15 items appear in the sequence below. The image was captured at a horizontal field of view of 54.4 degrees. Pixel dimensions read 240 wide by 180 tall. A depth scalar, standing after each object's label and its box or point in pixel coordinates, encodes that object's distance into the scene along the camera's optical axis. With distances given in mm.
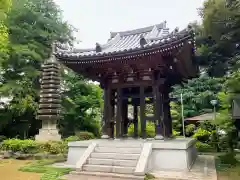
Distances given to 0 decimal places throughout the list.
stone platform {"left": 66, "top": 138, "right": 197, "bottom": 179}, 7779
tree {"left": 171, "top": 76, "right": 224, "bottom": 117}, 20672
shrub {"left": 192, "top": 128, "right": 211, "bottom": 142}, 17766
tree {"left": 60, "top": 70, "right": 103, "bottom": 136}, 19891
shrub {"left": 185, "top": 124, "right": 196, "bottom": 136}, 20502
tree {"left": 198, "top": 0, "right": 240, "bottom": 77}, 11102
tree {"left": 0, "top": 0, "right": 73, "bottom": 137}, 17297
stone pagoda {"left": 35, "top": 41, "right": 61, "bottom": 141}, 14414
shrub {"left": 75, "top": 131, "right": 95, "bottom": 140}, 16294
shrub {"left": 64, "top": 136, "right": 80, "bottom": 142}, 14252
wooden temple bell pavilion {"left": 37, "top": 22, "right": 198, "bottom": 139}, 8805
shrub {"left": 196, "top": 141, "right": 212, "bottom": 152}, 16016
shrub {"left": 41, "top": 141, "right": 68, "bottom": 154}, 12430
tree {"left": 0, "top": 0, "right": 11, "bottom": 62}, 7344
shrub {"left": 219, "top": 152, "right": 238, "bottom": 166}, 9819
